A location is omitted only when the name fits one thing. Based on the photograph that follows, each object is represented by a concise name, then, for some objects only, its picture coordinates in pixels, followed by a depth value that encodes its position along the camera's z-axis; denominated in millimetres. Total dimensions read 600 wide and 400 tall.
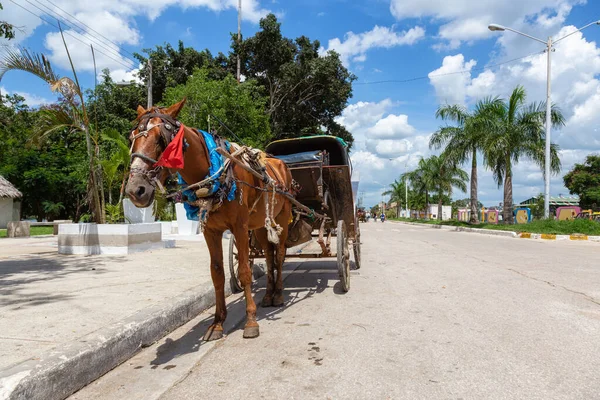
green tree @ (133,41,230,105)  27156
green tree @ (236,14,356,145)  25984
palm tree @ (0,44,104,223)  8242
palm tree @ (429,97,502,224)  25812
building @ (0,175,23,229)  23938
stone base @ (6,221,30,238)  16812
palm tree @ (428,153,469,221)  43312
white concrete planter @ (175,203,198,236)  14875
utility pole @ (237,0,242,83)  27070
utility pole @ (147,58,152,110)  14128
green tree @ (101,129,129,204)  10289
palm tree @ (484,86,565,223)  23328
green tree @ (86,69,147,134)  24797
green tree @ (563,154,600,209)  39334
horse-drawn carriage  5980
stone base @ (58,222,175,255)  9391
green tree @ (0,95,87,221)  24022
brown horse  3041
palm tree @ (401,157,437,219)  48144
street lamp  20875
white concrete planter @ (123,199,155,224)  12364
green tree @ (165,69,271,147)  14648
